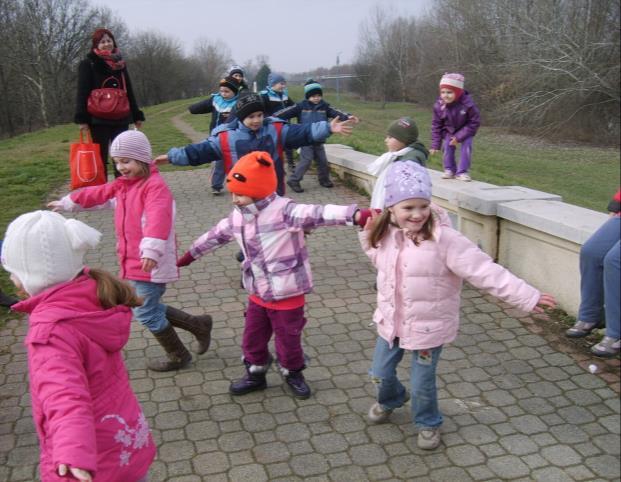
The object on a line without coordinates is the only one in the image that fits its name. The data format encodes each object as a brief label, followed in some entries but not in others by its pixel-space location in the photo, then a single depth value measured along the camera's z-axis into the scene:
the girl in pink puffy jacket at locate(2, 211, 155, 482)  1.86
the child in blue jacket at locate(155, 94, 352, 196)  4.29
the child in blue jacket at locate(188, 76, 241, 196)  7.33
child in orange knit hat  3.22
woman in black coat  6.21
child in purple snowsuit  5.73
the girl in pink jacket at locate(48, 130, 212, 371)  3.39
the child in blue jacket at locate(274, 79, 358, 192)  7.97
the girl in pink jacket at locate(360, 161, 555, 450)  2.72
